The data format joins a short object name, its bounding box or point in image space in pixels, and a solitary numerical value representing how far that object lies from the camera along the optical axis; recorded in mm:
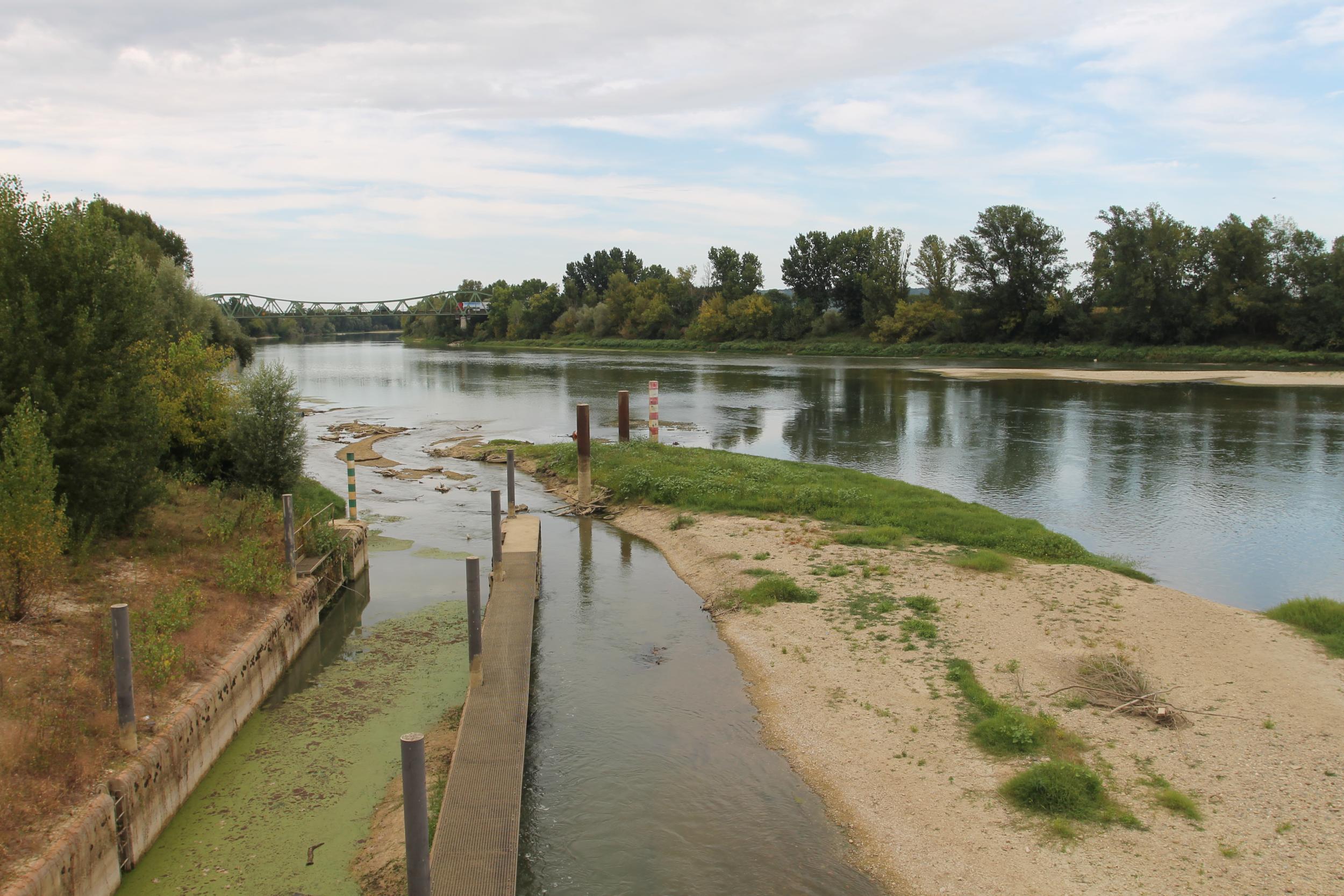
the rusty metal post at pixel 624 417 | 25641
